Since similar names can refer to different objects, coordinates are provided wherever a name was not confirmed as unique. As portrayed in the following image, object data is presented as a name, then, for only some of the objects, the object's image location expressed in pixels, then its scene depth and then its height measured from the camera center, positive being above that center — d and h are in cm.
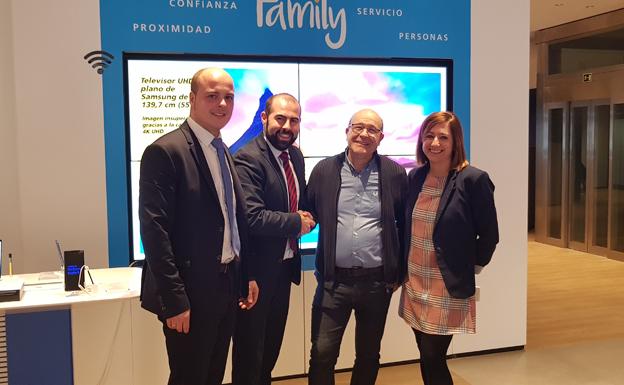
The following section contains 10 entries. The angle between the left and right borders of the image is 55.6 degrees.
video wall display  350 +45
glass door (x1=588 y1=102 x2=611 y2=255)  843 -26
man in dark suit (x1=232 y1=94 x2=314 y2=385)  261 -25
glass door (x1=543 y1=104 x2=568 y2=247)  911 -21
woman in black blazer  262 -34
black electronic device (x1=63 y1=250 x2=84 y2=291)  293 -49
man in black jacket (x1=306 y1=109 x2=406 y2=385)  273 -35
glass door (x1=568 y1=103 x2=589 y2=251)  876 -23
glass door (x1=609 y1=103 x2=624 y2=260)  820 -34
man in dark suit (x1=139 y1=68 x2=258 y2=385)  210 -25
